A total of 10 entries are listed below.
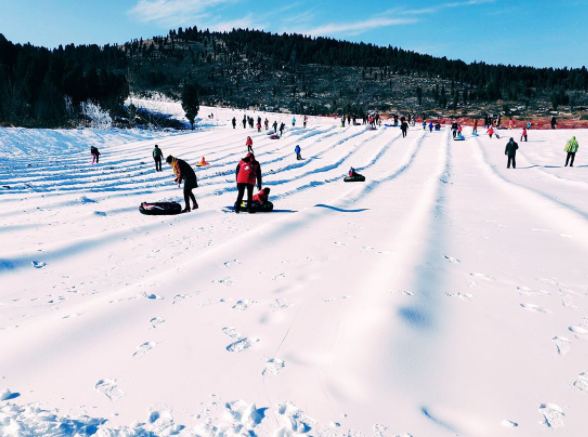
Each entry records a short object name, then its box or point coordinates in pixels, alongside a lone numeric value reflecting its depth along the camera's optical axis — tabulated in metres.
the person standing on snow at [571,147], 16.89
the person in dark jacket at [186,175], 8.27
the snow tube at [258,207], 8.54
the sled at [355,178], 14.66
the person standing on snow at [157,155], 16.70
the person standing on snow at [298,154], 21.50
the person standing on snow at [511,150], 17.00
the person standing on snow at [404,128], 32.56
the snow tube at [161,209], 8.30
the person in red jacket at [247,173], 8.00
